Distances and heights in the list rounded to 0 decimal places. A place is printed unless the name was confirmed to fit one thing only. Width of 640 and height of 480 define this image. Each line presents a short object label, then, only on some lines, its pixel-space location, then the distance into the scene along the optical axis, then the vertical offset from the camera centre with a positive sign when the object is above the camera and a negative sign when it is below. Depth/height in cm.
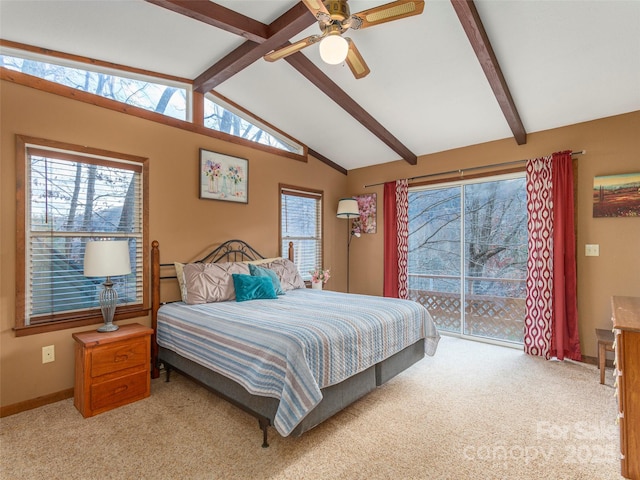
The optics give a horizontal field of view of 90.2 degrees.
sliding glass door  411 -21
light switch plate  334 -11
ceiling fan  183 +136
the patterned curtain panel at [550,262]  342 -24
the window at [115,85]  258 +146
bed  190 -70
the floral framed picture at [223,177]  362 +77
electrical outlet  257 -90
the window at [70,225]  251 +15
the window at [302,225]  464 +24
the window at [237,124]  377 +150
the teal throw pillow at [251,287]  322 -47
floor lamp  489 +50
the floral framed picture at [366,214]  519 +45
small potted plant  450 -53
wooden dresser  173 -86
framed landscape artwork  313 +44
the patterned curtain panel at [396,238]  477 +4
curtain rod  344 +93
